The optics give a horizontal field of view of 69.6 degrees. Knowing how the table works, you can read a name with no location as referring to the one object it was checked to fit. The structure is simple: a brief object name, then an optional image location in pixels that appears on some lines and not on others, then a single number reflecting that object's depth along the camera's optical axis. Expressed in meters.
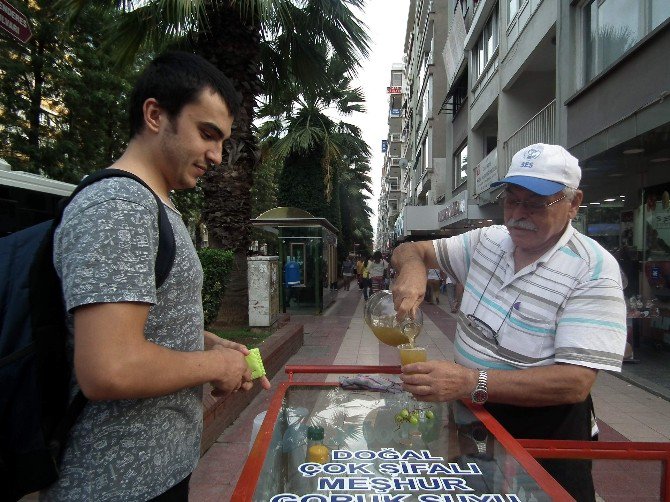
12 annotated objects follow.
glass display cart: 1.23
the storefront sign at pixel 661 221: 7.63
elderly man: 1.52
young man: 1.00
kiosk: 13.71
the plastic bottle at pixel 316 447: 1.59
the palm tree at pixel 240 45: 7.10
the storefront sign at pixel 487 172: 11.51
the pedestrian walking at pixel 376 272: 16.67
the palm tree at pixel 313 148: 20.14
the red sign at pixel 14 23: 3.45
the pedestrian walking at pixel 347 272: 23.95
